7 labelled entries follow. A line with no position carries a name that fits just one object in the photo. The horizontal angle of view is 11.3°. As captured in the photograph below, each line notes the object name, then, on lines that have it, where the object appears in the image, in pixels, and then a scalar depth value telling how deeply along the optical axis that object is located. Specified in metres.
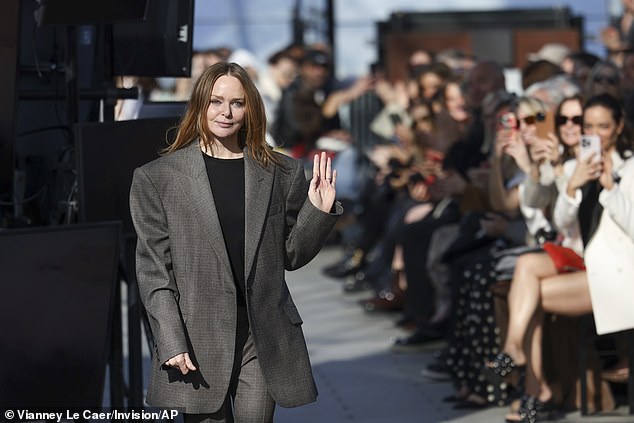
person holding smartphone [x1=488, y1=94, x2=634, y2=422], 16.20
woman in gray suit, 11.56
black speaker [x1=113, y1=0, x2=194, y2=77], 15.56
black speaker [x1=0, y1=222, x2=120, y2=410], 13.23
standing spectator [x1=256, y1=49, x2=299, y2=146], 35.41
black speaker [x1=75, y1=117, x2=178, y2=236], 14.23
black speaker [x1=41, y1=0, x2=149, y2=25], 13.92
